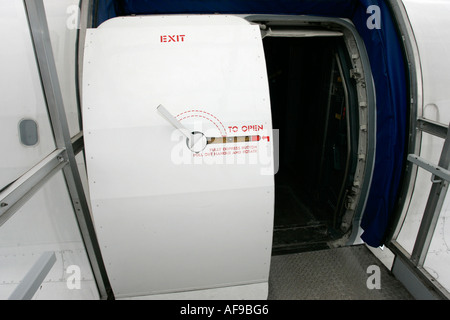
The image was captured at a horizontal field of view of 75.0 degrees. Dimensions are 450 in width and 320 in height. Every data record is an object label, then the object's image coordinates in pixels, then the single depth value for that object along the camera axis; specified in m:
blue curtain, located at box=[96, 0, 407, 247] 2.37
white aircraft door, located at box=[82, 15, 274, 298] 1.80
